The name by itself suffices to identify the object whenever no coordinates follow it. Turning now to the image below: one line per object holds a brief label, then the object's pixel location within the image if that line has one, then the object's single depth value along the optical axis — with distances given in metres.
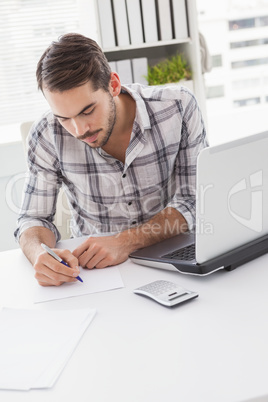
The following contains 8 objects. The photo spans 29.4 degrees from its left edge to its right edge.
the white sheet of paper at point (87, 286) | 1.15
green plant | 2.89
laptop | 1.08
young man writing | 1.39
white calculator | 1.04
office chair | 1.90
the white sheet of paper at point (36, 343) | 0.84
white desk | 0.77
